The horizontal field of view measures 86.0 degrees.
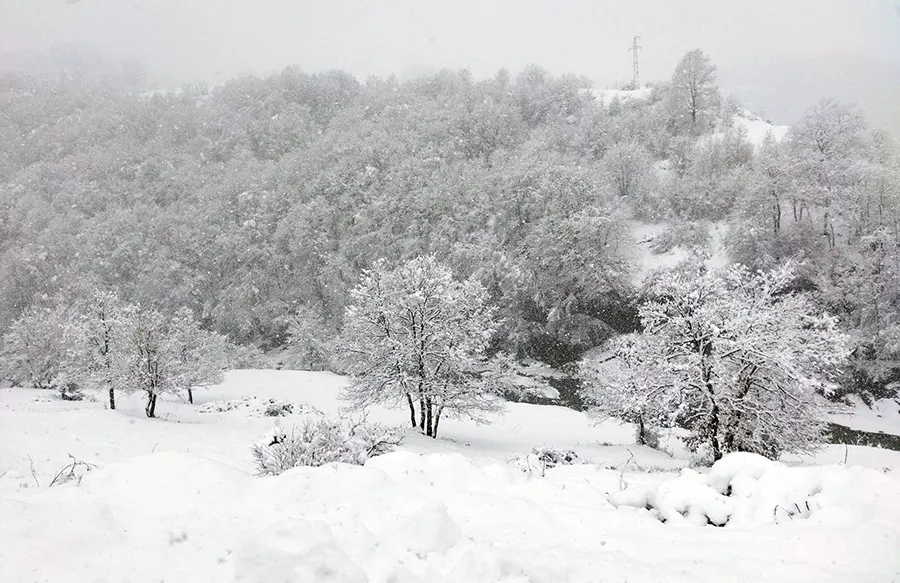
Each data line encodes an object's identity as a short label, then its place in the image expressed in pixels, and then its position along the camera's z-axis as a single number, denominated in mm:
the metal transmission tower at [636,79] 63591
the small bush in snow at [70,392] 24588
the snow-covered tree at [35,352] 28703
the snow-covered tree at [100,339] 20350
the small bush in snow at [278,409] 22091
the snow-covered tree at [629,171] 43594
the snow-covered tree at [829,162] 32188
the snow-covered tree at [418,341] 17578
